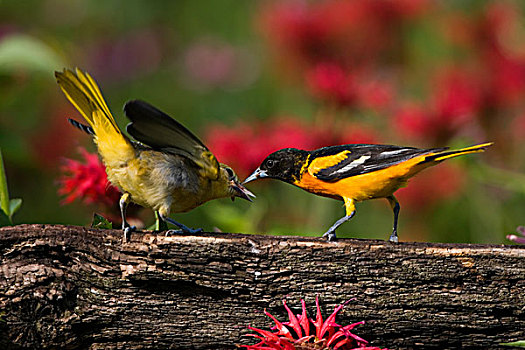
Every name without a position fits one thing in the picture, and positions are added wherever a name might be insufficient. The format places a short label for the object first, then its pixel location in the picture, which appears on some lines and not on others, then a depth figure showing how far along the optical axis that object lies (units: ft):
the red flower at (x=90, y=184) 16.34
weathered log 15.93
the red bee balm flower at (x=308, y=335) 15.88
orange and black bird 16.15
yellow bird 16.09
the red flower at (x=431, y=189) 18.17
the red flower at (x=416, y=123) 17.08
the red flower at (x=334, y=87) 16.97
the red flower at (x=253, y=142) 16.80
